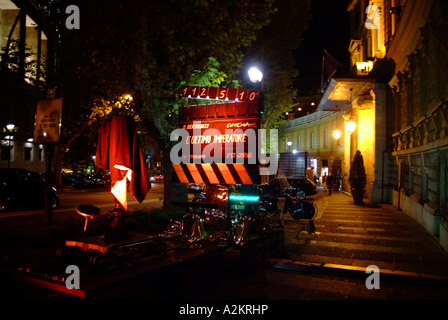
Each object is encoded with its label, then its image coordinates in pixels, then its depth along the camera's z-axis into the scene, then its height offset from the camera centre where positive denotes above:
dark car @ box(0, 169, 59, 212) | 14.30 -1.13
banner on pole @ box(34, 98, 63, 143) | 9.50 +1.26
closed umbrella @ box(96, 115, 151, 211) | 5.44 +0.12
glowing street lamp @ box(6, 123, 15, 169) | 23.34 +2.63
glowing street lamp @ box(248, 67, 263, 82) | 7.54 +2.09
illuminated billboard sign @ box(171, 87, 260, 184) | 6.74 +0.49
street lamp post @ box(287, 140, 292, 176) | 34.50 +0.08
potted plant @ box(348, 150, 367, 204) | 18.19 -0.62
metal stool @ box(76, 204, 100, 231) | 5.25 -0.73
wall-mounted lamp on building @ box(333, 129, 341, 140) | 24.02 +2.41
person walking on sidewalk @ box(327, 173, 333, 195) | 25.85 -1.28
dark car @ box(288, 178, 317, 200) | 23.88 -1.34
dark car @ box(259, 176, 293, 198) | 17.87 -1.03
